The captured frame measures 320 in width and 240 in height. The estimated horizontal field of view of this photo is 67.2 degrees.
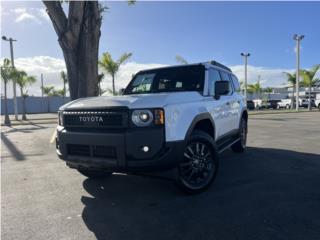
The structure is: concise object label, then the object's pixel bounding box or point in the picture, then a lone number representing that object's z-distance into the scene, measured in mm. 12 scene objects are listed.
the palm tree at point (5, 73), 18391
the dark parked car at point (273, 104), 36199
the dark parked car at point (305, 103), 34498
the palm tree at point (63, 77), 41705
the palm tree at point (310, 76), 28190
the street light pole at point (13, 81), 19271
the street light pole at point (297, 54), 26969
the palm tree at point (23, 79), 19270
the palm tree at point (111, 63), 21258
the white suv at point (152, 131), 3027
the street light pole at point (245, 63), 32027
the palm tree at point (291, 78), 31141
